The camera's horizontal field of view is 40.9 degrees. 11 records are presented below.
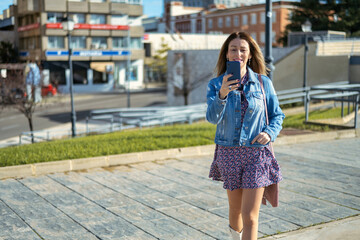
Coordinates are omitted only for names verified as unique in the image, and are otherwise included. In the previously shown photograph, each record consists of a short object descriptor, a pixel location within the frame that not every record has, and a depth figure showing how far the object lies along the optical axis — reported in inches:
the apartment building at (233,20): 2659.9
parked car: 1712.8
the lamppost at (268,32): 436.9
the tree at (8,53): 2214.6
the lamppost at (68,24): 840.9
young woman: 140.2
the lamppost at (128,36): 2204.8
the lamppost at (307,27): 867.4
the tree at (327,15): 1828.2
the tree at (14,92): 1033.5
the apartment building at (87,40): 2118.6
